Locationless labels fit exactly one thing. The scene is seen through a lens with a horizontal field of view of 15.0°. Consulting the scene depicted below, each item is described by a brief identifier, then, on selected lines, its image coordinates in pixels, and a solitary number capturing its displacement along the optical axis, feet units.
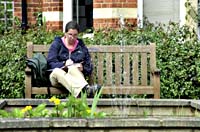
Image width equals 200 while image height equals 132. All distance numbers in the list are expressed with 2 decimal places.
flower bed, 20.35
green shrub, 37.72
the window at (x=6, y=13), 52.19
